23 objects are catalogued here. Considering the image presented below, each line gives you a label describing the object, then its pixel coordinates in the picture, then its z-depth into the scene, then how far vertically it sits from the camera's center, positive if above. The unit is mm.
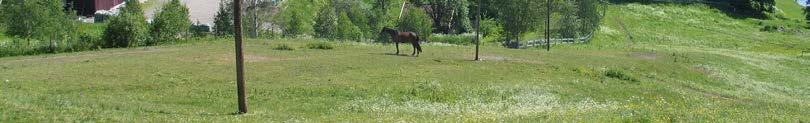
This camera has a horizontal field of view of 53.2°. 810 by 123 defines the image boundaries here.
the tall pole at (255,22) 87244 +834
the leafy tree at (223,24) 81062 +552
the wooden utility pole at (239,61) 27500 -1116
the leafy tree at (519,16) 89250 +1504
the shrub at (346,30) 89875 -55
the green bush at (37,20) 60625 +726
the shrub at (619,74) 50450 -2826
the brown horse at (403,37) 55812 -519
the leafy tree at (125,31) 62844 -115
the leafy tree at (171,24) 66438 +500
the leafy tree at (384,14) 101062 +2072
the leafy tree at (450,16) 118938 +2075
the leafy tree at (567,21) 105625 +1113
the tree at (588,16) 109875 +1838
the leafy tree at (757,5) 158125 +4780
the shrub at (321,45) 61938 -1194
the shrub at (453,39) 98750 -1176
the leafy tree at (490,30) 104144 -68
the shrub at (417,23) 93312 +762
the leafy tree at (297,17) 89688 +1498
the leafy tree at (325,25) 88812 +497
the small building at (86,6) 96688 +2759
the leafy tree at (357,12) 96062 +2116
